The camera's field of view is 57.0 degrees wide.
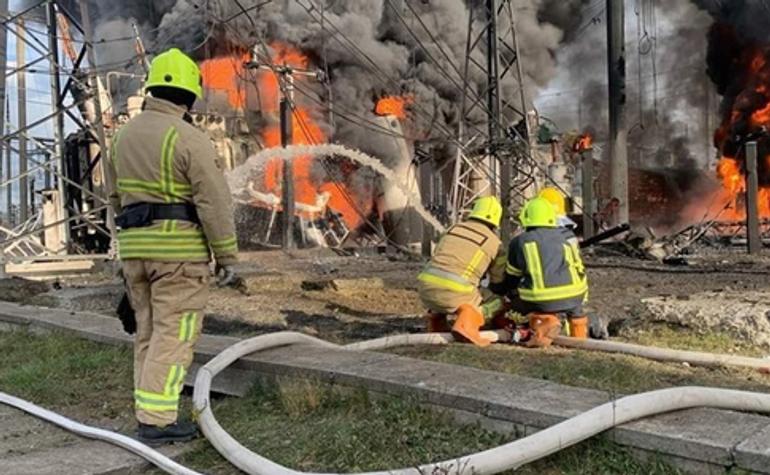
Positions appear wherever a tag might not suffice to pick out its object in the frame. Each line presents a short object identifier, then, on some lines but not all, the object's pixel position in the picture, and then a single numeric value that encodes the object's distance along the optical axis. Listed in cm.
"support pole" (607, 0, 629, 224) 1964
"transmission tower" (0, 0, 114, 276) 1248
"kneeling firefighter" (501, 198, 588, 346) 514
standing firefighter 313
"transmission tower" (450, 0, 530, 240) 1275
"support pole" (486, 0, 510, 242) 1277
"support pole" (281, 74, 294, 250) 1827
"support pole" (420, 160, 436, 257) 2055
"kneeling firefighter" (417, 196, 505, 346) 535
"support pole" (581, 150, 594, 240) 1659
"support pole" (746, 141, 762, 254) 1325
